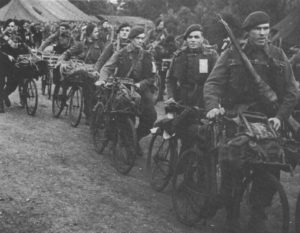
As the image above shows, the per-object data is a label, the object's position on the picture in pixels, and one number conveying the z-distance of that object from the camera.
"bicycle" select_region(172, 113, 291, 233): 4.97
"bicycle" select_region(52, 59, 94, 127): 10.92
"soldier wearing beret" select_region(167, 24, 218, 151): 7.34
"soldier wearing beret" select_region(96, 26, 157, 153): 8.80
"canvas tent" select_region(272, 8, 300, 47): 22.77
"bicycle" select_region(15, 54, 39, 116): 11.74
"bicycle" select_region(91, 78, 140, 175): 7.95
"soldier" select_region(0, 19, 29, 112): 11.98
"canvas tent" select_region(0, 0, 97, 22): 45.31
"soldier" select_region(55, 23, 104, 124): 11.69
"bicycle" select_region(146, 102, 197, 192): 6.97
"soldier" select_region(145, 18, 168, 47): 17.56
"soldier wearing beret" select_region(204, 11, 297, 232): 5.39
